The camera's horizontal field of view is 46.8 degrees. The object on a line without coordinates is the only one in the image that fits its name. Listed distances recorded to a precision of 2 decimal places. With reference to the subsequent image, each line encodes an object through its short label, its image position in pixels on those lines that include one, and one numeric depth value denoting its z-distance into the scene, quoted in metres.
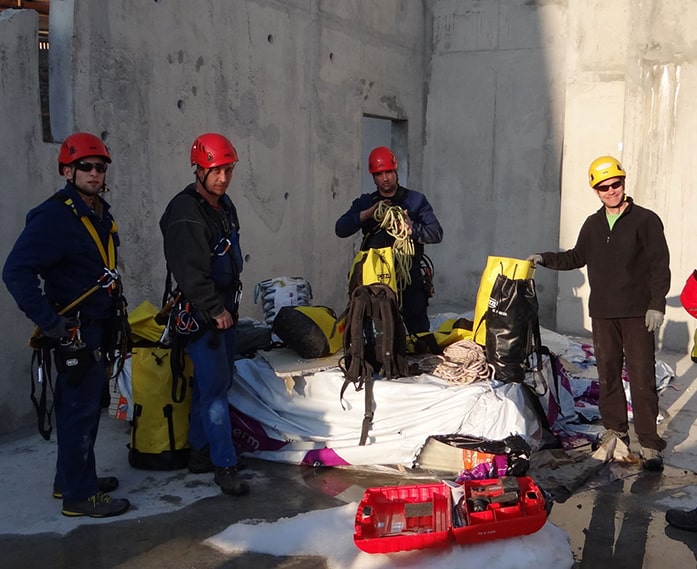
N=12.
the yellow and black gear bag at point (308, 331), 5.54
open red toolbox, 3.84
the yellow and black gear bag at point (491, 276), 5.24
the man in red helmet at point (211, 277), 4.55
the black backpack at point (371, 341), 5.20
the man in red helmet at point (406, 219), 6.09
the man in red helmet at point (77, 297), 4.07
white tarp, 5.09
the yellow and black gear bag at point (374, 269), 5.59
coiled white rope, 5.30
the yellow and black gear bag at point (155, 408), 5.10
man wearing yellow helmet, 5.09
